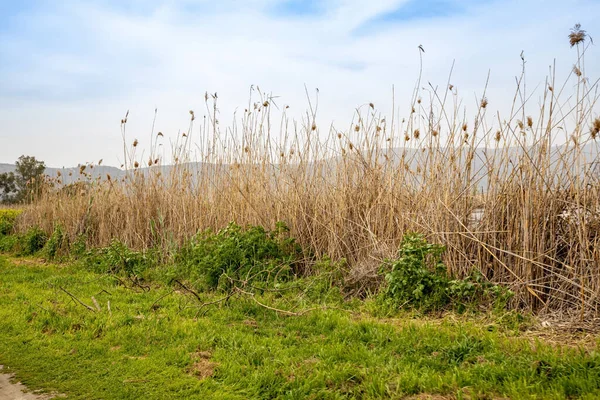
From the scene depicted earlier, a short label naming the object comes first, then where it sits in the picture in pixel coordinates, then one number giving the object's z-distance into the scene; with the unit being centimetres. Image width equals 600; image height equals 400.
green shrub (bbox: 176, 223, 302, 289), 576
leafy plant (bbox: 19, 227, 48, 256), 996
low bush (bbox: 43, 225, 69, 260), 909
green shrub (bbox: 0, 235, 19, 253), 1048
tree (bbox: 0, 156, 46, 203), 2661
